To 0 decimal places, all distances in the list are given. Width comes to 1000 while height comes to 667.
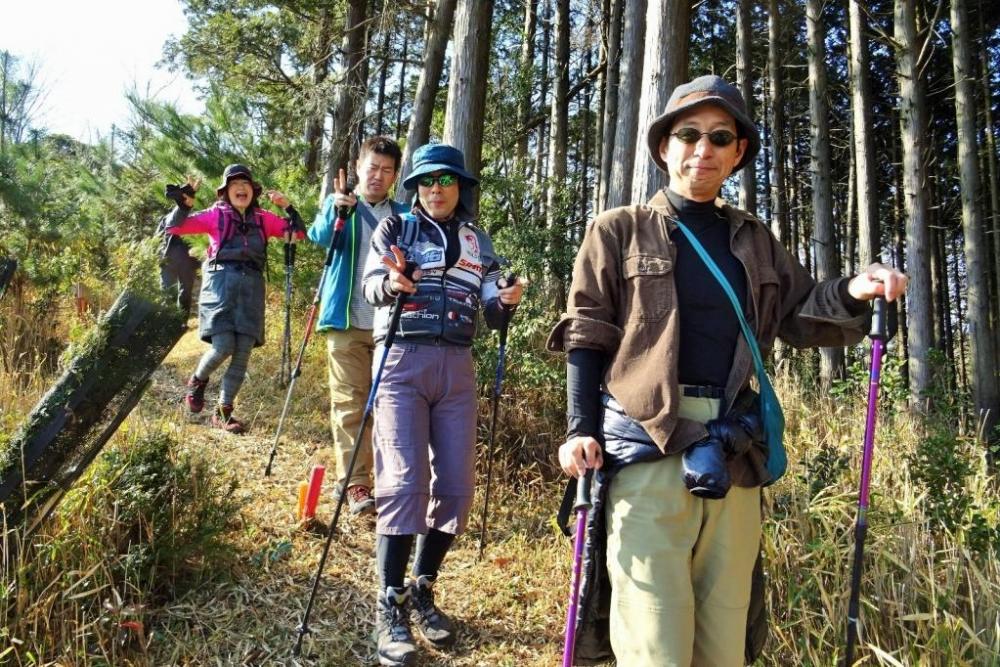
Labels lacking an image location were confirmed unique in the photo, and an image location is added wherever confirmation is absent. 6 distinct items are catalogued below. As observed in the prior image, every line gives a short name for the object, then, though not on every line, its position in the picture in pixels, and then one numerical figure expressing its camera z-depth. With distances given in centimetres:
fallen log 270
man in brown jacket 190
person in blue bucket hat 284
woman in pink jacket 523
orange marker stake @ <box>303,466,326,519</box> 394
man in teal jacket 416
